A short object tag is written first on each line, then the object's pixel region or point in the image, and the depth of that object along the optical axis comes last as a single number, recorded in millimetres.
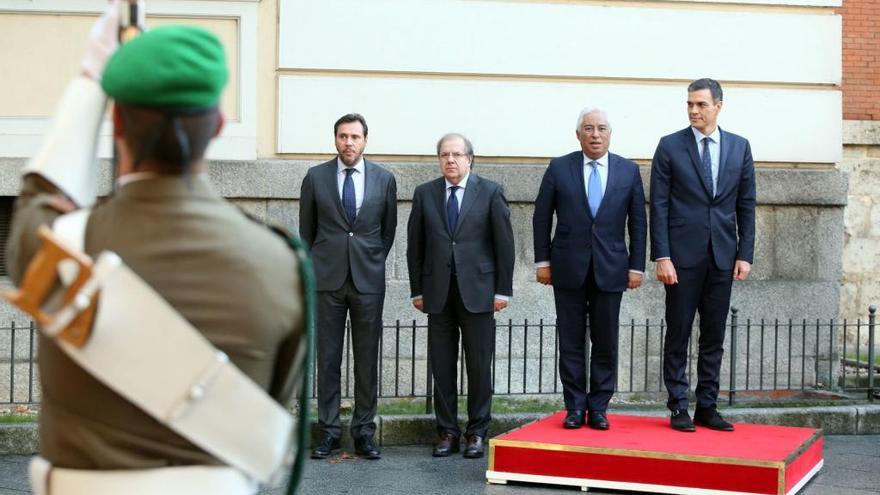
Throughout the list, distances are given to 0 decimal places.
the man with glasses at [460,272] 8391
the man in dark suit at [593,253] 8227
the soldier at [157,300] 2361
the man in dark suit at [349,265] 8336
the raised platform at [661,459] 7078
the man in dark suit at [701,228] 8117
